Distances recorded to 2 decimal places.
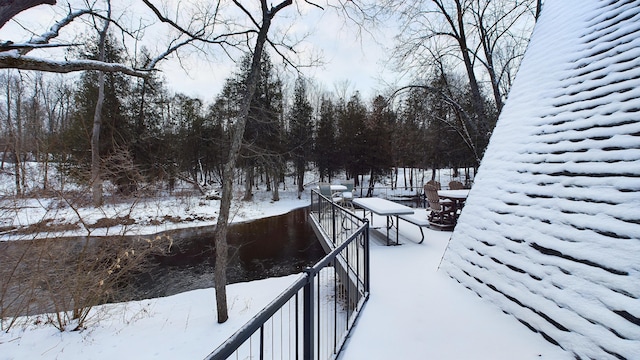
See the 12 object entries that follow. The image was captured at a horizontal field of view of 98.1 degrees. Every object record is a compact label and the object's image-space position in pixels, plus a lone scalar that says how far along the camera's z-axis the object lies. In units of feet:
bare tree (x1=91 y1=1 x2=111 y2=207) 18.50
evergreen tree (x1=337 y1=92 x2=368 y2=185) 83.10
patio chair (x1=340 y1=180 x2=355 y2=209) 33.94
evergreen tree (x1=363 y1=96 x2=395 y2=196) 82.28
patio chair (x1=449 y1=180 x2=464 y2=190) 33.94
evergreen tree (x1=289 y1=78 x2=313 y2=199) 80.69
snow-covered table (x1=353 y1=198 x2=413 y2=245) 18.03
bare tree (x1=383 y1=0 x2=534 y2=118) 32.01
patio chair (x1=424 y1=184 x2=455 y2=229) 24.50
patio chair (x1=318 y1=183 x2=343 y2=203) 33.74
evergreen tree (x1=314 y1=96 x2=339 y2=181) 87.61
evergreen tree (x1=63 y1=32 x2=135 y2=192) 54.54
